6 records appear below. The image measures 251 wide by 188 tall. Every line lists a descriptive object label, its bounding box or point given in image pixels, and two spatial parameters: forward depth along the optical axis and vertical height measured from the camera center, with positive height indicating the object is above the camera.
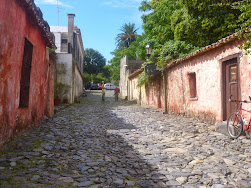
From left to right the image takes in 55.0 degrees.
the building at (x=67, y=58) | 16.86 +2.65
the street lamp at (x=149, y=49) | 13.45 +2.63
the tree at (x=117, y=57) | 43.91 +7.37
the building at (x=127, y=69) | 26.89 +3.13
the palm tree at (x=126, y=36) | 52.10 +12.98
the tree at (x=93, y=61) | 57.16 +8.23
